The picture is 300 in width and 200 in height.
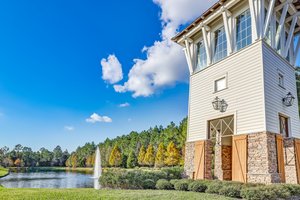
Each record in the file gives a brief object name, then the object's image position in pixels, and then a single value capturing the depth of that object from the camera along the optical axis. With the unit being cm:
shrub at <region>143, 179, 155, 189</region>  945
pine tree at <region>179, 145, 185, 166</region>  3307
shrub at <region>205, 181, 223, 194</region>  737
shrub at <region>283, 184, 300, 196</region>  670
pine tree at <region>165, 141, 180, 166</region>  3350
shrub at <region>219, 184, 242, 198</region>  681
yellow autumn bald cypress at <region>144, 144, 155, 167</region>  3972
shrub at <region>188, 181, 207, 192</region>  798
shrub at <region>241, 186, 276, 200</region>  598
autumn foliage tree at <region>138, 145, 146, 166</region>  4172
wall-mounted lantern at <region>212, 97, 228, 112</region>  972
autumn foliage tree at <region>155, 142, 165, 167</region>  3591
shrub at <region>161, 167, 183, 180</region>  1050
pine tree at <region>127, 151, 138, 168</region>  4359
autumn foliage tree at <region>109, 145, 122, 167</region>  4626
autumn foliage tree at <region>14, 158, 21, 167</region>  6146
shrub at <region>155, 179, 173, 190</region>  903
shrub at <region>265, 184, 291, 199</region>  620
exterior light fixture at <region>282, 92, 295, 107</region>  940
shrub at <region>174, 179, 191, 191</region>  854
